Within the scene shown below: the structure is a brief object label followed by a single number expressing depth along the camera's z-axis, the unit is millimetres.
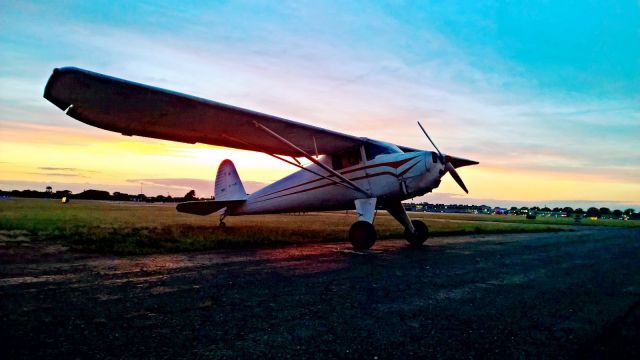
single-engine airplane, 6590
